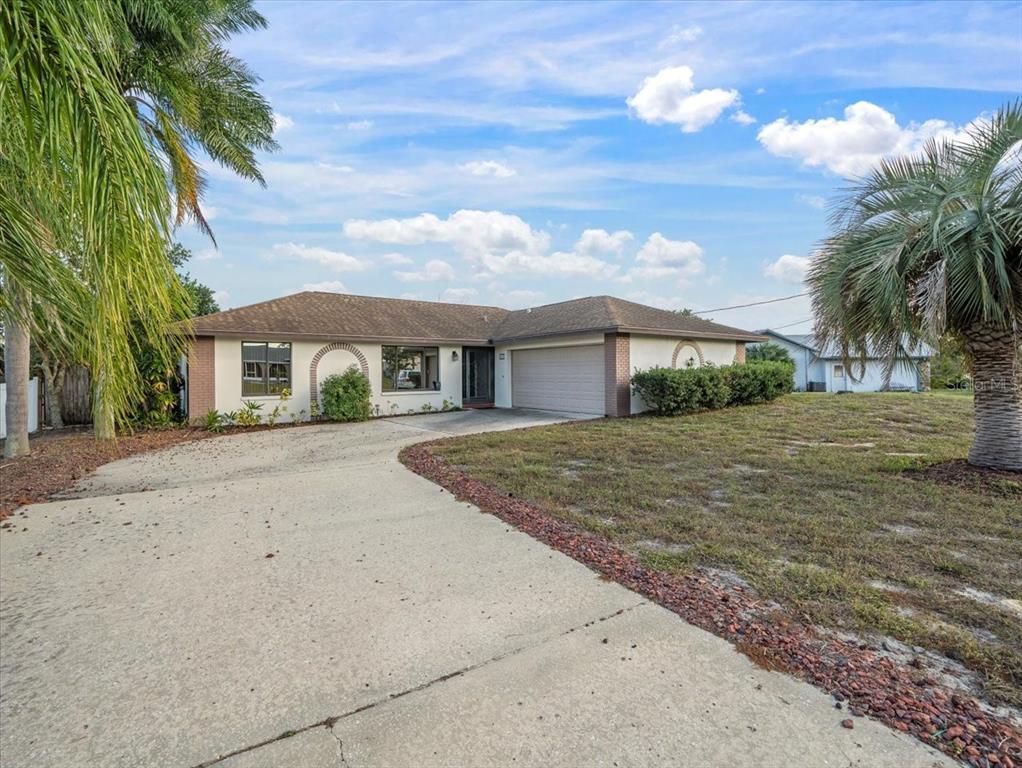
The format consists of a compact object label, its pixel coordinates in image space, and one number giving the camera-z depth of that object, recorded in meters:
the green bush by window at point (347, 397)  13.77
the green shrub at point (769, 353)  28.61
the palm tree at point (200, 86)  8.73
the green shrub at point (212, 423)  12.48
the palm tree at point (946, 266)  5.88
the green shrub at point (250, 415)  12.97
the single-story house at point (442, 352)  13.21
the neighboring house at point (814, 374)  30.44
